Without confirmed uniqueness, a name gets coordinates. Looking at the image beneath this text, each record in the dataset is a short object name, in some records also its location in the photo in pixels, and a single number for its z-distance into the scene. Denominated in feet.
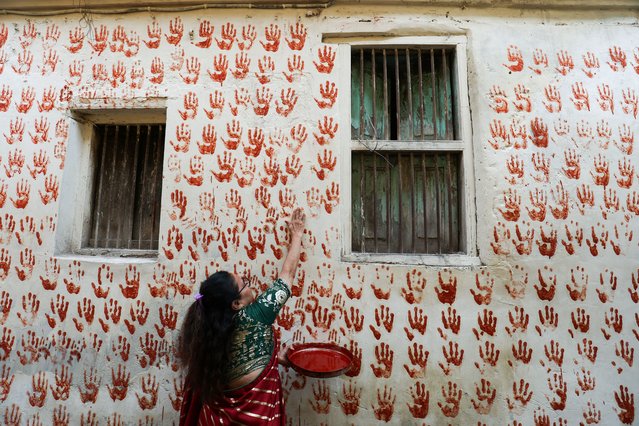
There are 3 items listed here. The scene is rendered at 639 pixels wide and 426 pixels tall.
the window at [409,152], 9.50
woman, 6.59
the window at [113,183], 10.07
